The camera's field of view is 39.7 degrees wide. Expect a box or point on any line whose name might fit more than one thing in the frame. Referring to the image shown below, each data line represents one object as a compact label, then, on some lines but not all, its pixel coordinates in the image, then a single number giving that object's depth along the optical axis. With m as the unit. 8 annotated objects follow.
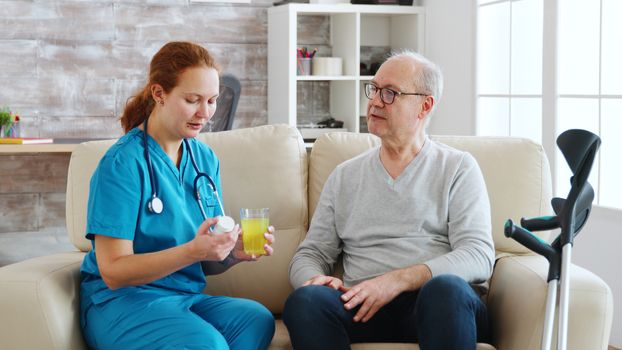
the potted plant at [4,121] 4.40
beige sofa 2.17
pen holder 5.07
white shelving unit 4.95
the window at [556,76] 3.58
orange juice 2.12
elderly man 2.19
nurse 2.06
